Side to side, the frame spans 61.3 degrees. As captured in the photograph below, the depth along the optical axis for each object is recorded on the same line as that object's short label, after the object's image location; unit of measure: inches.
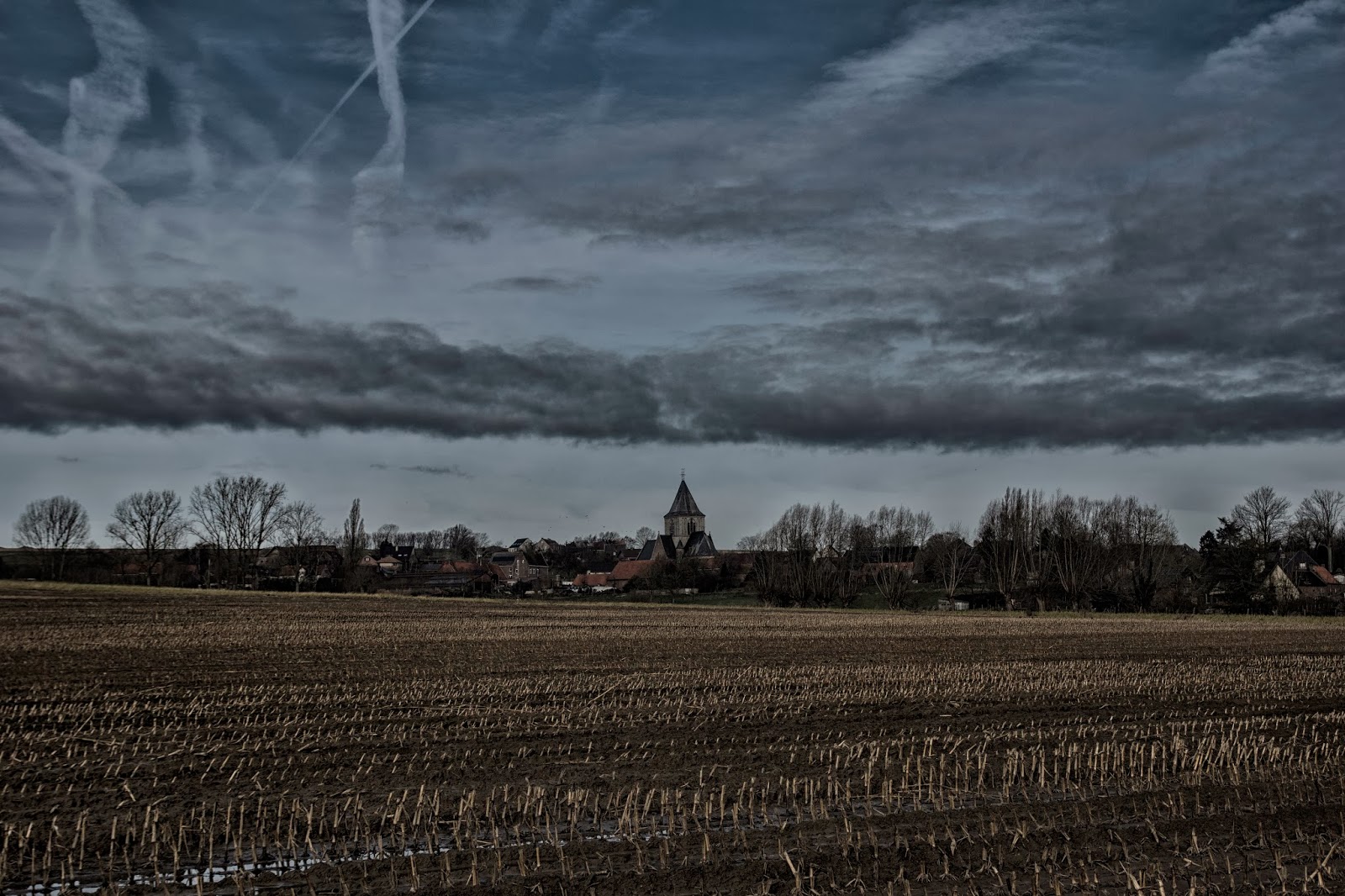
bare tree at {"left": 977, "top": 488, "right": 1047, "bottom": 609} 3858.3
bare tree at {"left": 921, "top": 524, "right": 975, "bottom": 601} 4052.2
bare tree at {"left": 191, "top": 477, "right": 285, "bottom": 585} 4495.6
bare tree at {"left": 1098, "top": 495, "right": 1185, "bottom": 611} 3403.1
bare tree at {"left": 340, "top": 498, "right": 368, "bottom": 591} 4371.3
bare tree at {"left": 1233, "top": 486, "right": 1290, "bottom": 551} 4495.6
